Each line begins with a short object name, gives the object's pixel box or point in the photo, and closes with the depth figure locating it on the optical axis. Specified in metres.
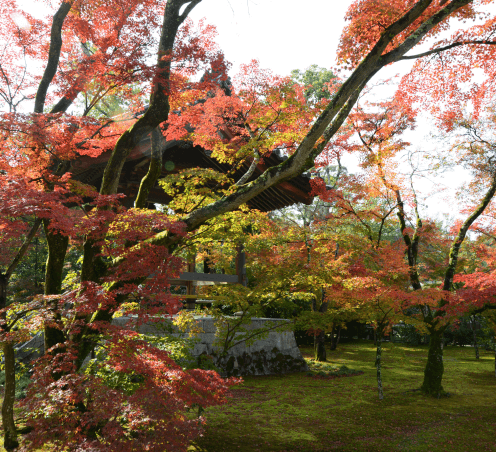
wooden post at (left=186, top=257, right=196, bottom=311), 10.40
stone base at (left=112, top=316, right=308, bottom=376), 9.04
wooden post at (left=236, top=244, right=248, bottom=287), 11.23
